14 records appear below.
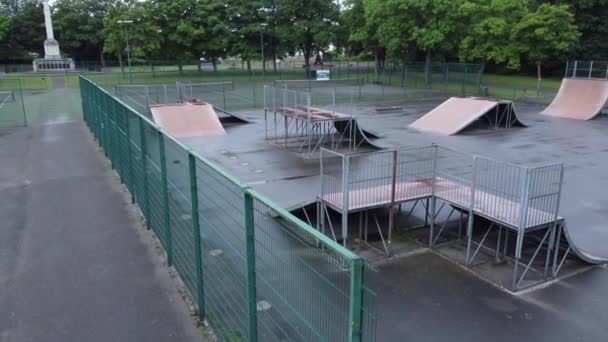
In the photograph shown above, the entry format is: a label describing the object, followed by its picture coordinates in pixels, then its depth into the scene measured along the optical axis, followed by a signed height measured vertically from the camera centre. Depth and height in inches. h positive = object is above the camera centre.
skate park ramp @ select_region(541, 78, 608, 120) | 1050.1 -93.4
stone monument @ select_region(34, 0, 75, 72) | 2522.1 -3.9
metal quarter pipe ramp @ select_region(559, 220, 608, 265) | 308.8 -131.0
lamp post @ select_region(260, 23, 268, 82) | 2182.6 +118.1
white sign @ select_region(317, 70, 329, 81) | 1871.3 -62.3
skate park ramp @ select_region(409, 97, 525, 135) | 875.4 -108.4
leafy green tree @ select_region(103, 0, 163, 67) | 2148.1 +125.3
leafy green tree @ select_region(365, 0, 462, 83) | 1627.7 +116.5
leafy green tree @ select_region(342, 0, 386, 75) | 1913.1 +127.1
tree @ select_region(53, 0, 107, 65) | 2810.0 +206.0
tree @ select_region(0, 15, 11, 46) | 2635.3 +166.7
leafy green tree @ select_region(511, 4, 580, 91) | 1526.8 +78.4
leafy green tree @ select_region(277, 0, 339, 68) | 2188.7 +172.3
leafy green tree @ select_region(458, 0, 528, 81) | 1621.6 +92.9
